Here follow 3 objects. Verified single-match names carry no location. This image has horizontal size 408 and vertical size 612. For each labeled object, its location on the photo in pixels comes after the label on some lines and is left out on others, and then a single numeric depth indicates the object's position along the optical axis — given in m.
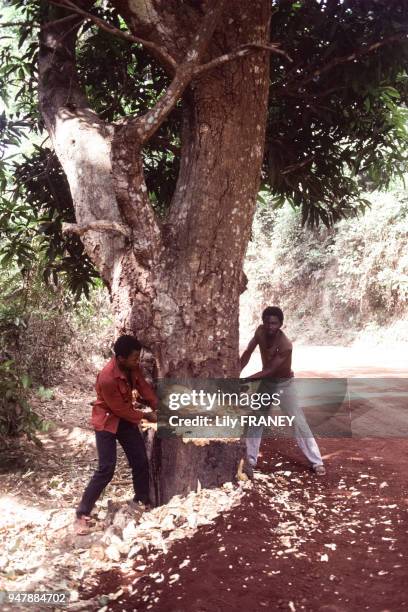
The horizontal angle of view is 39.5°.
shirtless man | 5.08
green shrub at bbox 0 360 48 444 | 6.10
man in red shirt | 4.15
